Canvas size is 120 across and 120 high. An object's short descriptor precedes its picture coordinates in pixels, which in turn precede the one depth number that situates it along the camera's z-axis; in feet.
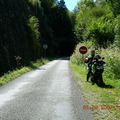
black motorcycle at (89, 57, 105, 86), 38.85
